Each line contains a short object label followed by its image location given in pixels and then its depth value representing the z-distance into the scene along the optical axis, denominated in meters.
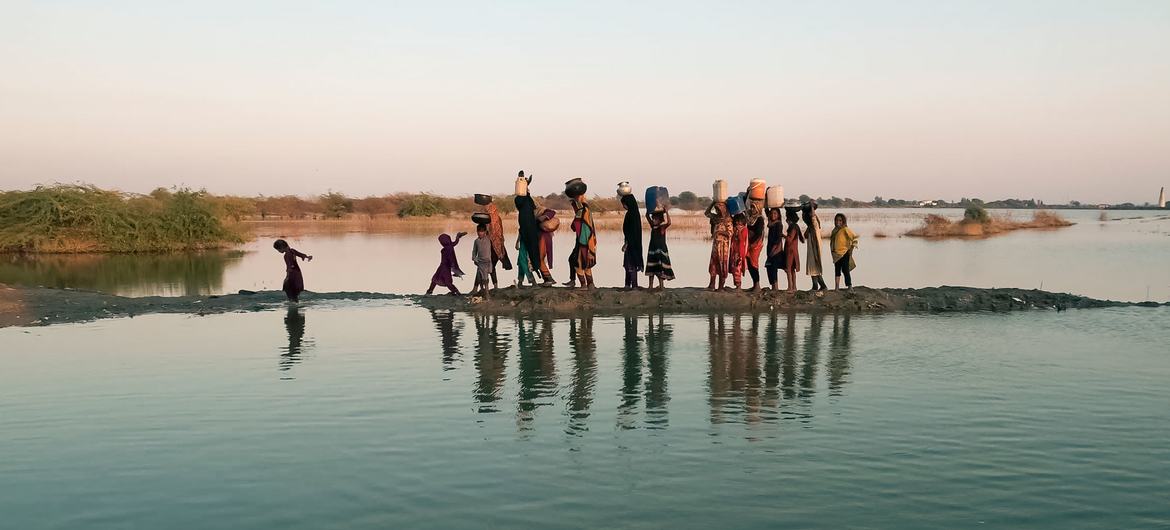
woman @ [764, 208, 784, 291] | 16.59
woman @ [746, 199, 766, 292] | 16.69
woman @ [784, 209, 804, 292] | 16.38
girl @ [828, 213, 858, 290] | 16.83
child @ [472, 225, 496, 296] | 16.80
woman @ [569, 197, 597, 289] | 16.47
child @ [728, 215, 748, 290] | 16.64
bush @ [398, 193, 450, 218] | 76.25
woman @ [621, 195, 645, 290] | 16.61
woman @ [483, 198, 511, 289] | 16.78
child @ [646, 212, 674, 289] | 16.23
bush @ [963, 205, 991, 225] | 49.84
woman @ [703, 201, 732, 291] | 16.62
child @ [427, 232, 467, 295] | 17.48
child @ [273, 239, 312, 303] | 16.86
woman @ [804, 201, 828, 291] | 16.49
